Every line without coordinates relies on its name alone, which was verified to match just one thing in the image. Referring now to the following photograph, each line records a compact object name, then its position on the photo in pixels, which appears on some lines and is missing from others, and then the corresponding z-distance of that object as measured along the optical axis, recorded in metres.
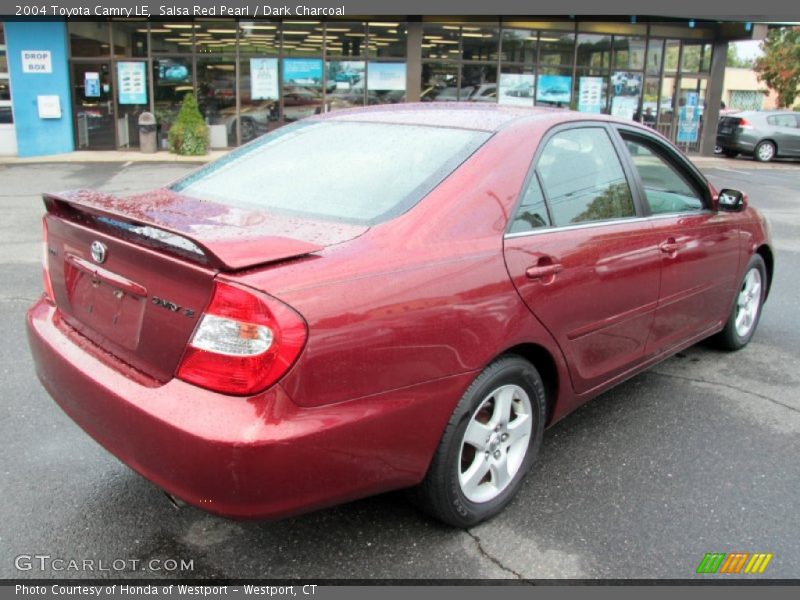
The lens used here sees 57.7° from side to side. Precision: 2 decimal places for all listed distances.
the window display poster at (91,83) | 18.25
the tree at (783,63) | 30.81
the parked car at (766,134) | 21.62
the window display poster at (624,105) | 21.72
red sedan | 2.17
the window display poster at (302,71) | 19.16
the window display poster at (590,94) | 21.23
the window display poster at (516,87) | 20.55
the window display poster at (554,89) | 20.84
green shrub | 17.66
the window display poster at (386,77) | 19.58
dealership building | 17.84
